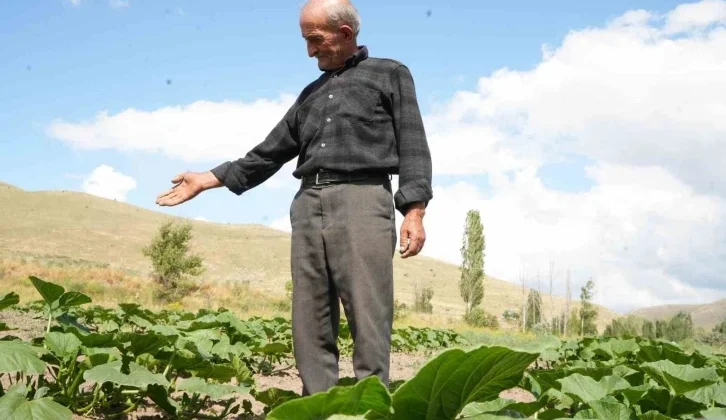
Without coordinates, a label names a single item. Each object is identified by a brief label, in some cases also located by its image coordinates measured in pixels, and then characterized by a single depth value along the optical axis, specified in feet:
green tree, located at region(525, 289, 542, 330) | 120.67
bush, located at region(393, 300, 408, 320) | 76.32
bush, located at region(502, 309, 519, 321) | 162.79
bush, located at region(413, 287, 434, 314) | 120.85
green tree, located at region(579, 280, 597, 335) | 113.60
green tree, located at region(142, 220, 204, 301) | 91.06
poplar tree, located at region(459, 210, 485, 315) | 127.65
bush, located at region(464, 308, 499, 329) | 112.98
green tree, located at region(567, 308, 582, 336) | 94.91
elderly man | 8.43
